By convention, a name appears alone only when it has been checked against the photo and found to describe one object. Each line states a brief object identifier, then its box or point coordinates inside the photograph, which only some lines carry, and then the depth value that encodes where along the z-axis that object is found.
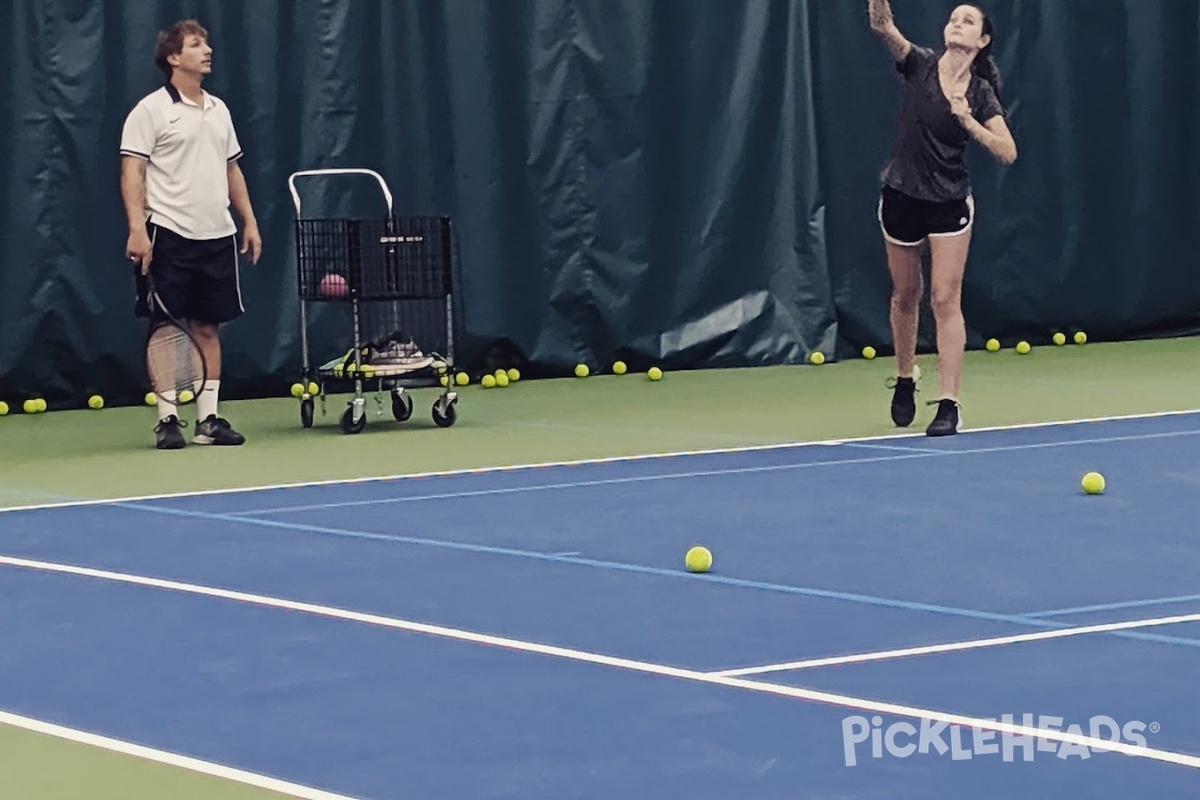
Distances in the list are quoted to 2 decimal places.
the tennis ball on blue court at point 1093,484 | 12.69
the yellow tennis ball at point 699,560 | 10.51
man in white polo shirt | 16.02
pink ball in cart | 17.30
